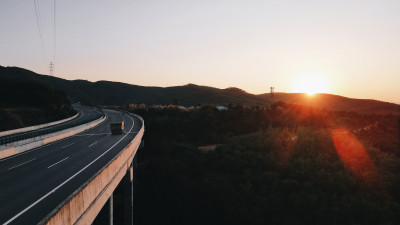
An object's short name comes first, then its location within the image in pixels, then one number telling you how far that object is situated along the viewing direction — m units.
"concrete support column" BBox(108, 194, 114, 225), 16.77
